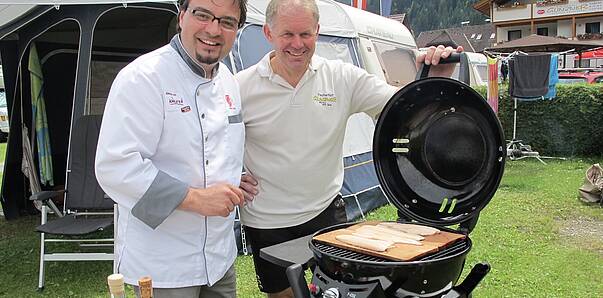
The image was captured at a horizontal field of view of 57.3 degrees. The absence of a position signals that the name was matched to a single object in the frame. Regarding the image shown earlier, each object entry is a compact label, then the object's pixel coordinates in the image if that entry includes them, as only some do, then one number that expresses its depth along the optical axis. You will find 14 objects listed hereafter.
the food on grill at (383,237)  1.68
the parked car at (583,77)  15.64
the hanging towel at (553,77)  8.59
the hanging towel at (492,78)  4.25
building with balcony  36.06
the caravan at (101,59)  5.86
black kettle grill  1.55
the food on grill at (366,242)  1.61
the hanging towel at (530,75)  8.55
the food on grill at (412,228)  1.80
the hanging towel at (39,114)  5.73
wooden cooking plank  1.55
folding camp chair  4.43
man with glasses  1.58
